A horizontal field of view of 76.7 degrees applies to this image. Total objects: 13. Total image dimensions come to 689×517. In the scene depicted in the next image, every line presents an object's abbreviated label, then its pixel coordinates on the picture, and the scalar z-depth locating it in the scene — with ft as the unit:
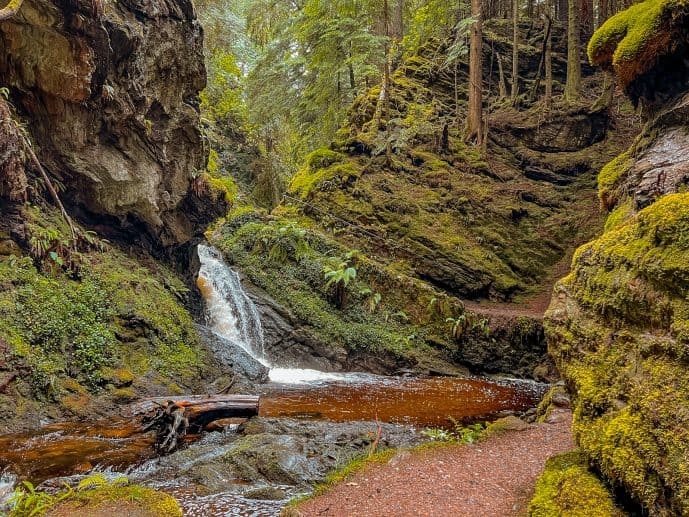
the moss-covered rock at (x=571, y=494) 10.27
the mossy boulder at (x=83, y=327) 24.61
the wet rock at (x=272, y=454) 17.31
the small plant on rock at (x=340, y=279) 48.83
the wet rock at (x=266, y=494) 15.97
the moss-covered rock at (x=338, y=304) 45.68
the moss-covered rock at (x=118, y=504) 10.69
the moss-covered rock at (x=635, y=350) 8.95
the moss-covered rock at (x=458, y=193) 55.88
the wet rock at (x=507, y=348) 44.93
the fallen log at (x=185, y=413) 20.97
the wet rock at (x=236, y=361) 36.14
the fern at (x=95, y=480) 11.98
